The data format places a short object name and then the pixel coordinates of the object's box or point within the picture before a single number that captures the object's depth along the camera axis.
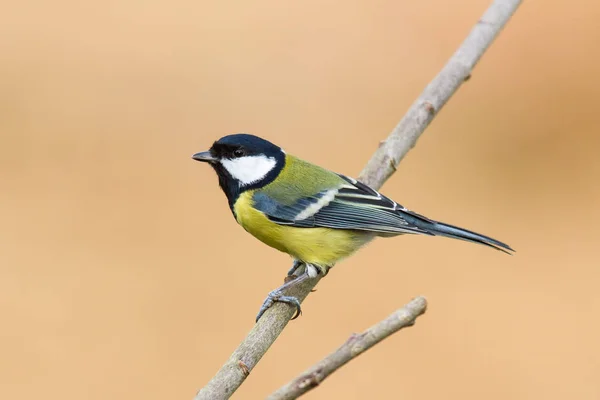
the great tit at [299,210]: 3.86
